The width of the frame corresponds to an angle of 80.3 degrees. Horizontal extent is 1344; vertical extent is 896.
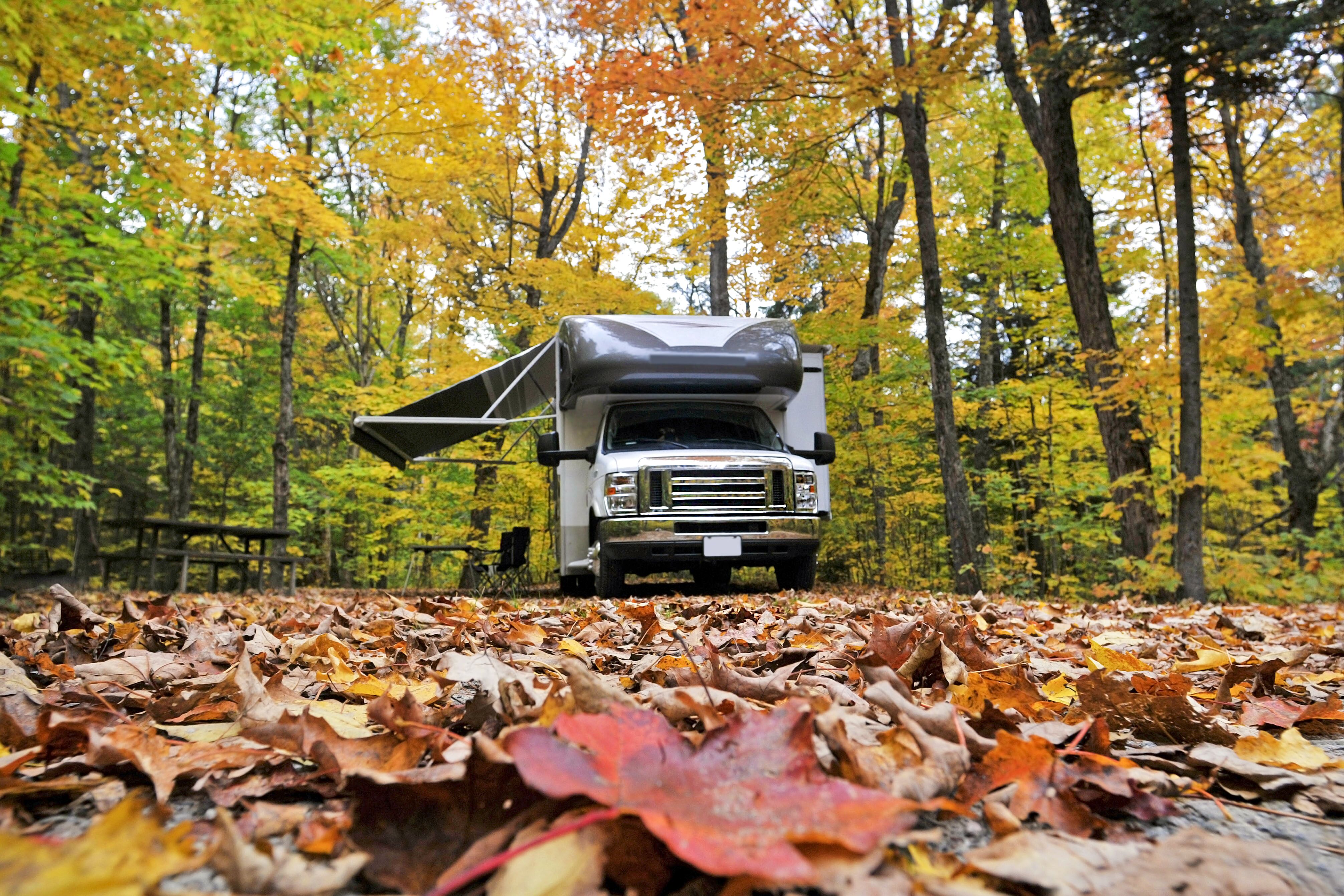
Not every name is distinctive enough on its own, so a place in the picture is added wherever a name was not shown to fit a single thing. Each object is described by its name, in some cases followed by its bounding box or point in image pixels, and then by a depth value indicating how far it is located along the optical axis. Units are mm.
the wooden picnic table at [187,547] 8492
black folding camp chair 10461
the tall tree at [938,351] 9195
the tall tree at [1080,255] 7855
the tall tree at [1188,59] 6387
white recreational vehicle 7508
